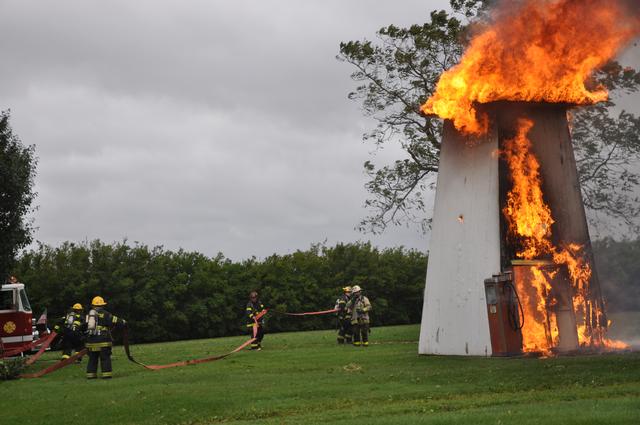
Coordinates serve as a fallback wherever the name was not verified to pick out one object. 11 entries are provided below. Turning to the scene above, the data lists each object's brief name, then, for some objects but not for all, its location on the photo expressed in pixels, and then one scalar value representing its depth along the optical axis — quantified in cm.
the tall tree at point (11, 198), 2481
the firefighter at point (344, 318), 2833
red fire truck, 3147
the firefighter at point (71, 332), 2409
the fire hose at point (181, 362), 2125
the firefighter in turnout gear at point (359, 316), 2712
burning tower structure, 2056
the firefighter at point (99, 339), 1975
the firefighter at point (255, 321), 2766
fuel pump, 1978
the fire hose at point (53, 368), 2164
